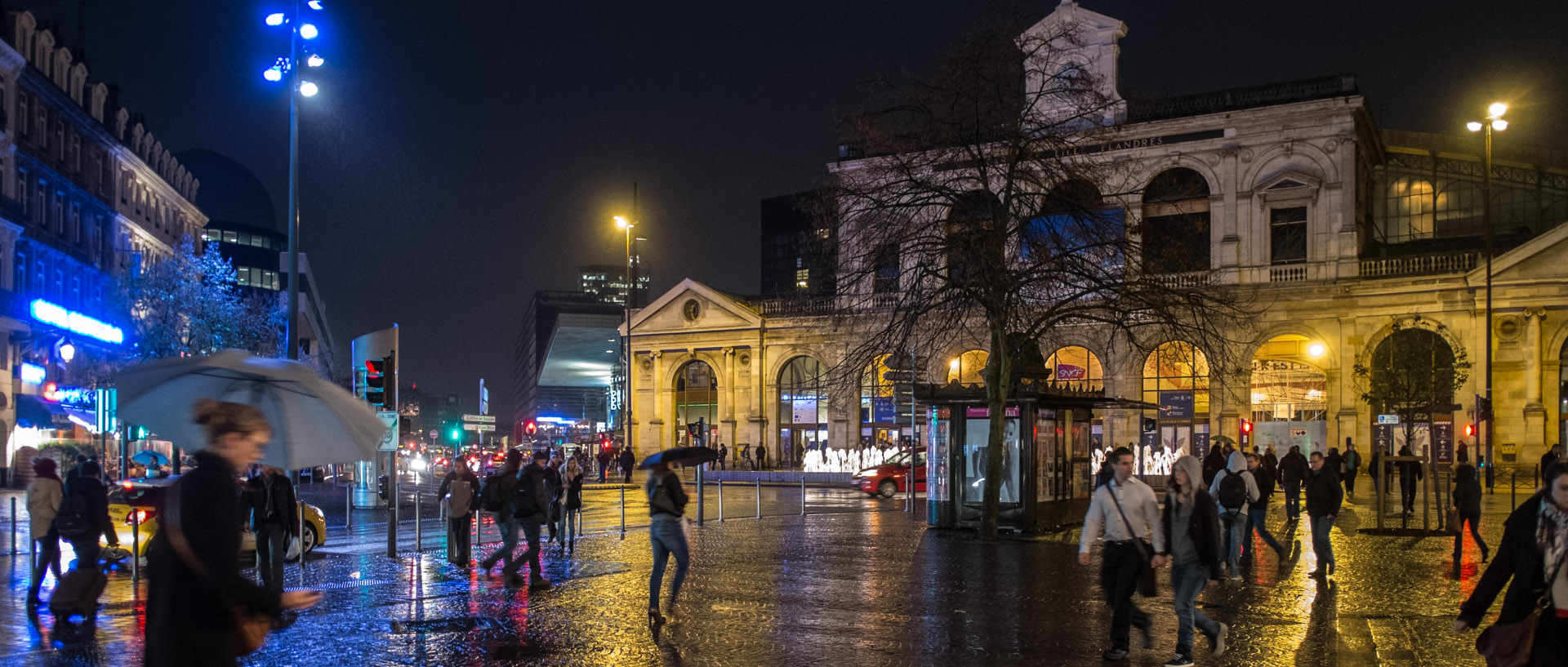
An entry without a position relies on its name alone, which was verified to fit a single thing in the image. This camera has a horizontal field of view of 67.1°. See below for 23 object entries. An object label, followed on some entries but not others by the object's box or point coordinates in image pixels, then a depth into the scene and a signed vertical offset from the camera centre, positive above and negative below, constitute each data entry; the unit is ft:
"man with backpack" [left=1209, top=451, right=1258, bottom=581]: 49.24 -5.27
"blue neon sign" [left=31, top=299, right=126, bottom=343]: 157.58 +7.39
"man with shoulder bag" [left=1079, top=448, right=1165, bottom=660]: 31.89 -4.53
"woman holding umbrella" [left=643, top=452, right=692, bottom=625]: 39.22 -4.73
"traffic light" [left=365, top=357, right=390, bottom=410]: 60.08 -0.25
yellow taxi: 53.78 -6.83
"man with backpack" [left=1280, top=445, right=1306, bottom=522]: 74.38 -6.57
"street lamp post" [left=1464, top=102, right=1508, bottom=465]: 103.04 +22.49
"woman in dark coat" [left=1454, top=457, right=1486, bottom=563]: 54.85 -5.82
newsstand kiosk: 69.97 -4.94
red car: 119.24 -10.72
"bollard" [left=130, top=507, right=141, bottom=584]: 50.15 -7.51
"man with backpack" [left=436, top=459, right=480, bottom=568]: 52.95 -6.22
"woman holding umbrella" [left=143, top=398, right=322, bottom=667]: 15.25 -2.68
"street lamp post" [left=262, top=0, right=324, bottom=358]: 63.21 +16.57
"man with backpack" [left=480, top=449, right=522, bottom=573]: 50.19 -5.56
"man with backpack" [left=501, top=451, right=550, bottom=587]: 48.98 -5.58
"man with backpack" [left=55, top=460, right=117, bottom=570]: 41.37 -5.07
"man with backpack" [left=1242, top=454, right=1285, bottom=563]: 53.01 -6.46
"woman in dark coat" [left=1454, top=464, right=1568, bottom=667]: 18.94 -3.28
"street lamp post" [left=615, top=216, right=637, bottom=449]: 159.43 +2.82
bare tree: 65.00 +8.81
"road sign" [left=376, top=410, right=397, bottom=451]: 63.67 -2.72
